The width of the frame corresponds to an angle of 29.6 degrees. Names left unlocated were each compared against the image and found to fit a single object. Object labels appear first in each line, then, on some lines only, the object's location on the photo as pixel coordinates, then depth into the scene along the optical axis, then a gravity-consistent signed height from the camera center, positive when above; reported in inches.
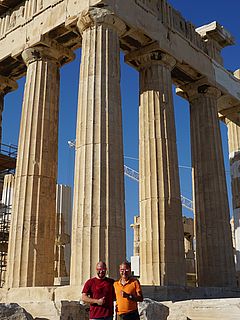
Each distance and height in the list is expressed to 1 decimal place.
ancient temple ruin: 697.6 +268.7
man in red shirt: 358.3 -2.6
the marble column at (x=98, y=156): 659.4 +204.2
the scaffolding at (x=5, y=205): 1252.8 +249.7
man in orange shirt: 364.8 -2.7
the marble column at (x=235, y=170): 1273.4 +333.4
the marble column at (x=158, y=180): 788.6 +196.5
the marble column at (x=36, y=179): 772.6 +197.6
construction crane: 5126.5 +1059.4
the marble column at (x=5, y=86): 1063.2 +470.4
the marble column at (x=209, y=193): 935.0 +203.1
